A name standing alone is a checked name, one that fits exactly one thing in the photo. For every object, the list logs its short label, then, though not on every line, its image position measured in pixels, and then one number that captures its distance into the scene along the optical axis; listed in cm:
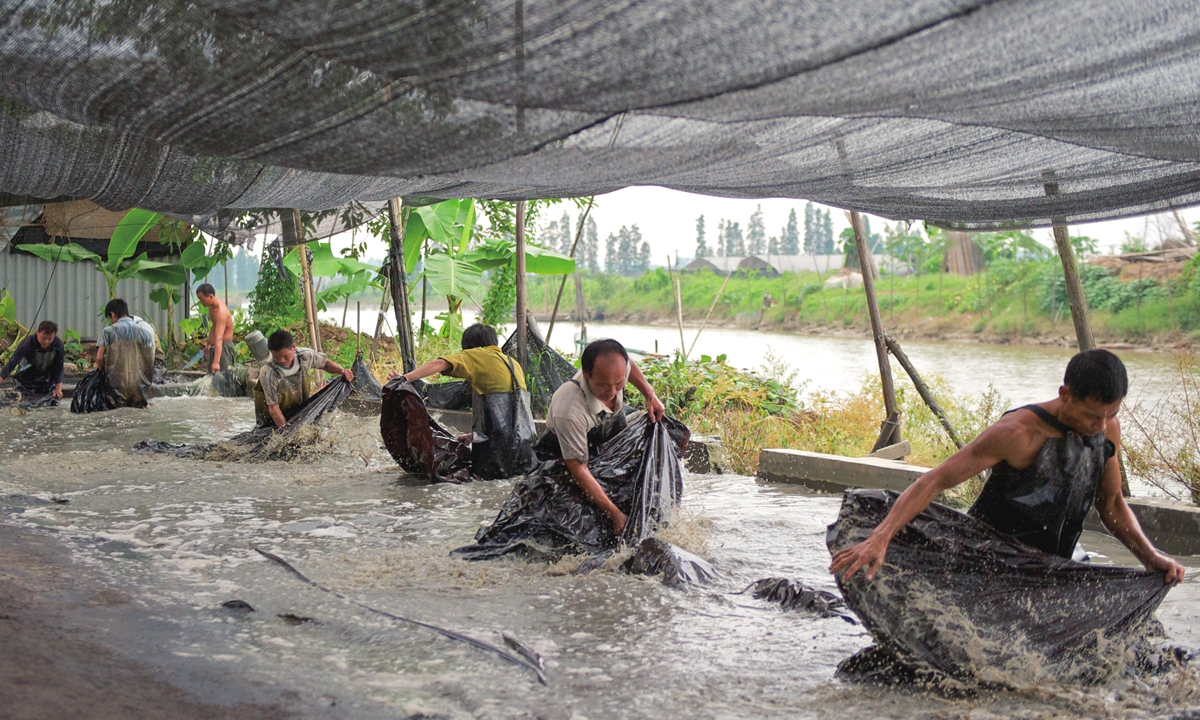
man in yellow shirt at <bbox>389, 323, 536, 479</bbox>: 763
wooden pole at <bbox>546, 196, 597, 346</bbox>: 1148
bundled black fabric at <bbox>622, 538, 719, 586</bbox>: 480
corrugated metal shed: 1664
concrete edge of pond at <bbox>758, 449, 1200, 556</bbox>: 572
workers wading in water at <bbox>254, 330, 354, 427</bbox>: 843
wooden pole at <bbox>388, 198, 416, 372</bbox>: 1059
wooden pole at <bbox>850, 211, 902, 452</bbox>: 781
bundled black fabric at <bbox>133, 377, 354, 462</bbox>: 852
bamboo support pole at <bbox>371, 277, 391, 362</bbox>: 1309
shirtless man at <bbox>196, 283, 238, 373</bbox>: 1279
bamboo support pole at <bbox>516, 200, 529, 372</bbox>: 957
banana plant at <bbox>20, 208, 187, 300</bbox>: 1497
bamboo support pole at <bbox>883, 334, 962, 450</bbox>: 731
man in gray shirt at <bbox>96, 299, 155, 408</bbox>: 1188
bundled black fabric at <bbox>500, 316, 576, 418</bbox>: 964
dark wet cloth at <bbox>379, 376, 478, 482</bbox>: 758
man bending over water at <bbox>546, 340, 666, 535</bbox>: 502
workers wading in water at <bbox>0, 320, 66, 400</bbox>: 1238
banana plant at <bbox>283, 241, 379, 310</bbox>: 1388
